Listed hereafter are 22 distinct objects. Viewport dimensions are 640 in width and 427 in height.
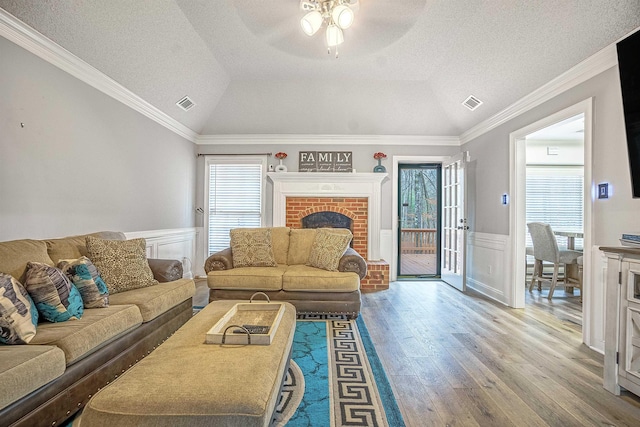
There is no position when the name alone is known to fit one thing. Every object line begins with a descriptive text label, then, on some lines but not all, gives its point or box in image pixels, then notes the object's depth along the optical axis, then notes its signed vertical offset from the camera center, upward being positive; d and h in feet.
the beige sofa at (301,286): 10.59 -2.41
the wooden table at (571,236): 14.80 -0.77
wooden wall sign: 17.30 +3.18
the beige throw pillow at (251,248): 11.68 -1.24
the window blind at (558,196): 18.81 +1.48
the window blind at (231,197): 17.57 +1.11
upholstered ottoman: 3.55 -2.18
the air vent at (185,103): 13.84 +5.20
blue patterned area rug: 5.52 -3.58
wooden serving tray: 5.19 -2.09
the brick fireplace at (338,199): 16.94 +1.03
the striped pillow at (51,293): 5.77 -1.53
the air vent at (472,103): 13.37 +5.22
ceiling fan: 7.82 +5.36
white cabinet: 6.16 -2.10
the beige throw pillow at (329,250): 11.28 -1.24
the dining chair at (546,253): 14.19 -1.57
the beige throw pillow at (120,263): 7.94 -1.31
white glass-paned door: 14.89 -0.21
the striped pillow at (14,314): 4.94 -1.68
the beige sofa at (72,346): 4.37 -2.36
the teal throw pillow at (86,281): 6.75 -1.48
